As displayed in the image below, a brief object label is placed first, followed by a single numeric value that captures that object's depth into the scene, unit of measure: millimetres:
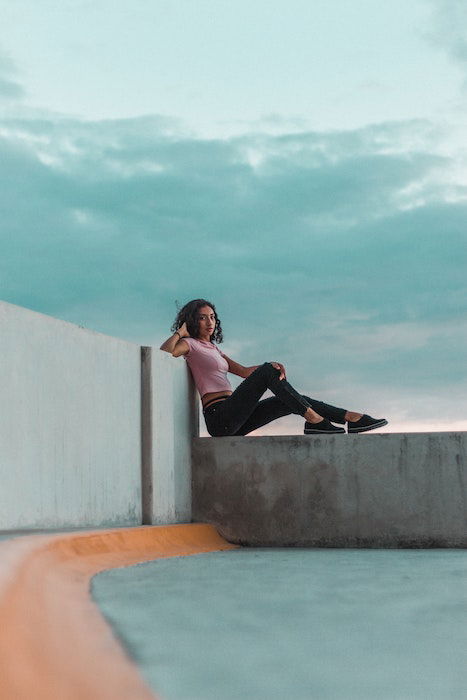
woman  8008
